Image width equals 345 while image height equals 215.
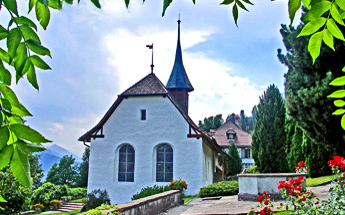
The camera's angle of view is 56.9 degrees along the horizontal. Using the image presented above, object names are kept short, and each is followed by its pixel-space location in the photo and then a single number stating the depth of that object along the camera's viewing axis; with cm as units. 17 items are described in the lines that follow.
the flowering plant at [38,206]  2100
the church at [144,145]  2058
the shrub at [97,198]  1938
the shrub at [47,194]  2185
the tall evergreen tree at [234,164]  3853
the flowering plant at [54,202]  2158
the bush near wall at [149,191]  1480
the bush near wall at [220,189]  1415
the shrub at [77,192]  2550
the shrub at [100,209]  590
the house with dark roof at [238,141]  4781
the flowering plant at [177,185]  1601
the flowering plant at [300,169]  987
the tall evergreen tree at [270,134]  2312
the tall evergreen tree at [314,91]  1136
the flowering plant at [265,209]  582
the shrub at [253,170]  2383
